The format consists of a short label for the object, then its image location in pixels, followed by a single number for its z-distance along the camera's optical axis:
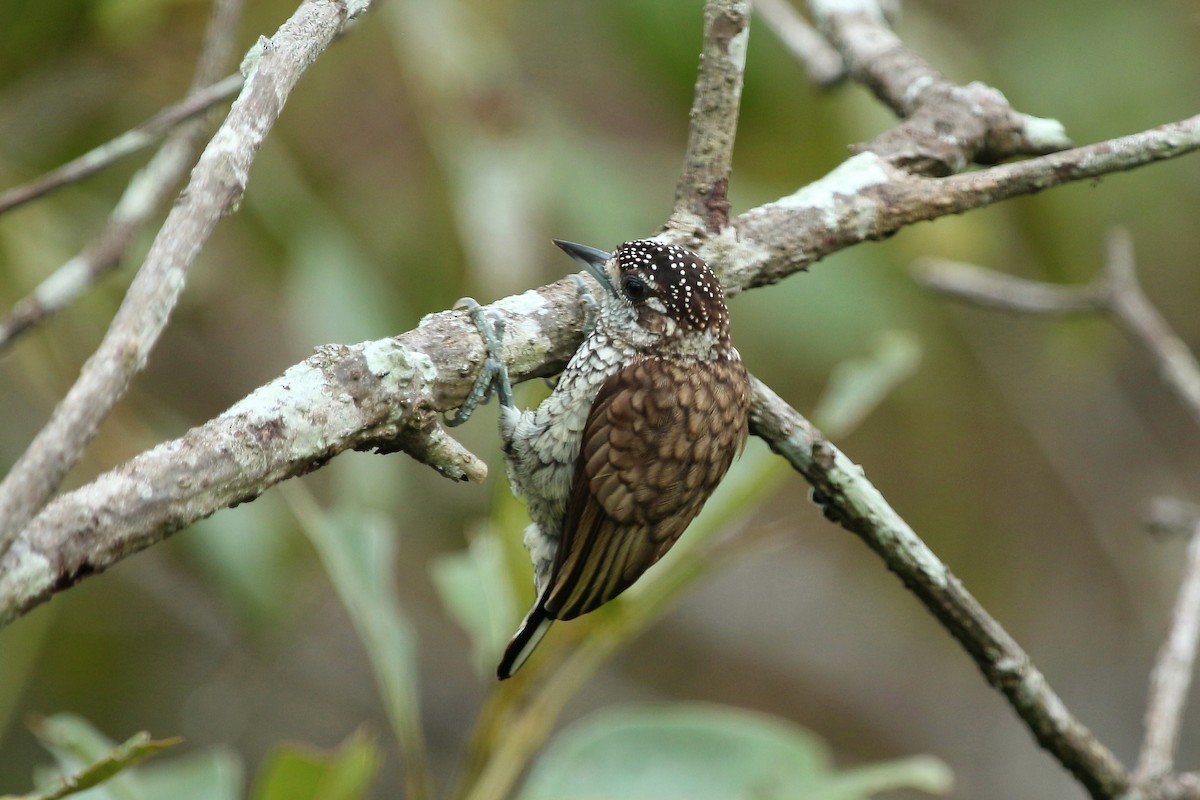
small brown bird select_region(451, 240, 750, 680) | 4.72
